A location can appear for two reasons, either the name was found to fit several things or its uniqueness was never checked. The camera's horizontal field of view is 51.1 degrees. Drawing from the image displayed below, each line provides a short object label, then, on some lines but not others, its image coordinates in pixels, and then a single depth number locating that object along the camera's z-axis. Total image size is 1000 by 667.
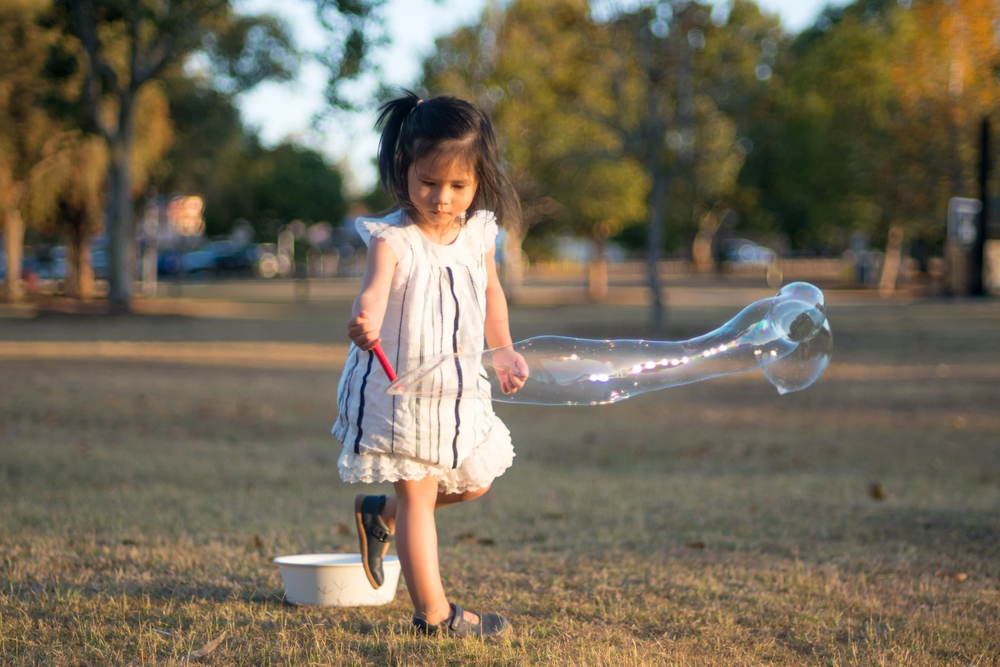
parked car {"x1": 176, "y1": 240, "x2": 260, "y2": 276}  55.31
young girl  3.15
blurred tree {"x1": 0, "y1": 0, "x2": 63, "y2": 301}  24.06
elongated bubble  3.21
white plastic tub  3.64
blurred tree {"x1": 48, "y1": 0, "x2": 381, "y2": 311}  20.28
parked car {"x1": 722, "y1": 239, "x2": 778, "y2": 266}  64.50
